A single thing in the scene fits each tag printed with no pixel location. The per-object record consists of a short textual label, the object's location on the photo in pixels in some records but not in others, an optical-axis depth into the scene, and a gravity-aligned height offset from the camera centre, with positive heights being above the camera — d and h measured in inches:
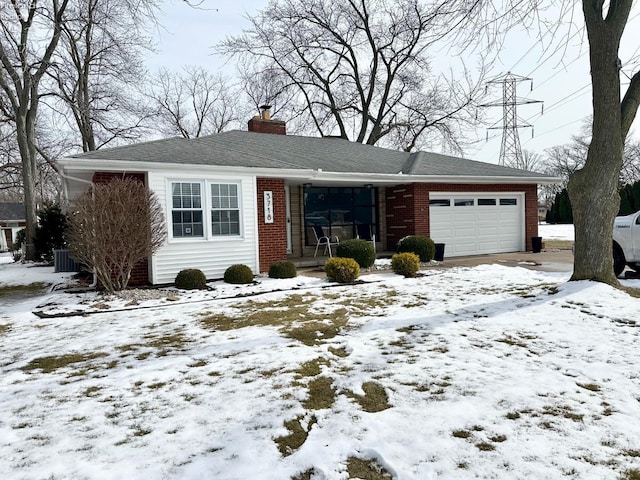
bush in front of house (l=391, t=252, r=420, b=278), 406.6 -40.6
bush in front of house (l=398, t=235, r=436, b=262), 489.1 -29.5
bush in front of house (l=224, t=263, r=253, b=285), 386.3 -43.8
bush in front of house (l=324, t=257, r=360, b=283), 381.4 -41.5
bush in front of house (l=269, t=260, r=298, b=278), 405.1 -42.5
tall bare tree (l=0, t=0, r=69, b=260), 691.4 +257.8
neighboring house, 1701.5 +55.8
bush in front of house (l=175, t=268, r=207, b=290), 368.5 -44.9
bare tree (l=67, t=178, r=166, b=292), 319.9 +0.7
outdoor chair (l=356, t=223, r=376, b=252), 571.5 -13.1
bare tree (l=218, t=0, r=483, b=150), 987.9 +358.6
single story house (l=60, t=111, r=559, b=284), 386.6 +32.4
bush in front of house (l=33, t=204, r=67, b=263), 681.0 -3.1
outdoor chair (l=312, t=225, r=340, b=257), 534.9 -19.2
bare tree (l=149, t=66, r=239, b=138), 1348.4 +387.7
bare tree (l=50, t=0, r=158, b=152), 729.6 +294.3
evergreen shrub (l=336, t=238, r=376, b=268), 449.1 -30.5
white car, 365.5 -23.4
